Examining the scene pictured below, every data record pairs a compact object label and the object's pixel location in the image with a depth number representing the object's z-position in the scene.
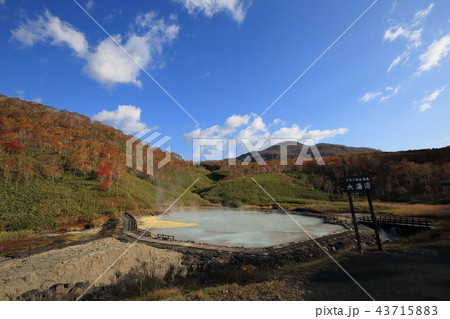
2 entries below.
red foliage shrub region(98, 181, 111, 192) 56.25
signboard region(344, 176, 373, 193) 13.98
